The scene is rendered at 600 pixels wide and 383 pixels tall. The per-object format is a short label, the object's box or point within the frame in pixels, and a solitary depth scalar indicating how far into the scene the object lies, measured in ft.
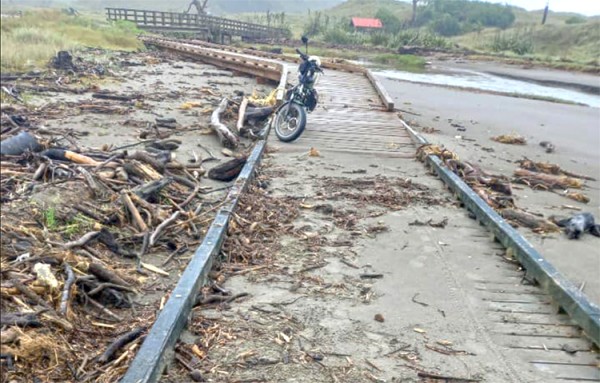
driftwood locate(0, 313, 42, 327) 8.56
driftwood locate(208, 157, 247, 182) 24.14
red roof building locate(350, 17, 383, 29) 234.58
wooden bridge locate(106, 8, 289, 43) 124.67
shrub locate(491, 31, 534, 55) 179.52
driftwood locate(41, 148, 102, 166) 16.25
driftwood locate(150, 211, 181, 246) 16.34
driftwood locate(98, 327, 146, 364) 9.92
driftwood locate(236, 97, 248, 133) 34.53
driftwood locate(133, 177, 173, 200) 18.25
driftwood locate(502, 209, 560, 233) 22.62
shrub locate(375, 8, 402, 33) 244.42
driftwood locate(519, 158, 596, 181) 34.99
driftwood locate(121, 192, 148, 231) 16.88
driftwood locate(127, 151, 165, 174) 21.33
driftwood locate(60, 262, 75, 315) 10.68
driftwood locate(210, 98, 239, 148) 31.48
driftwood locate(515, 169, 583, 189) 30.91
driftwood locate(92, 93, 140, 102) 40.50
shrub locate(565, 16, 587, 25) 252.01
